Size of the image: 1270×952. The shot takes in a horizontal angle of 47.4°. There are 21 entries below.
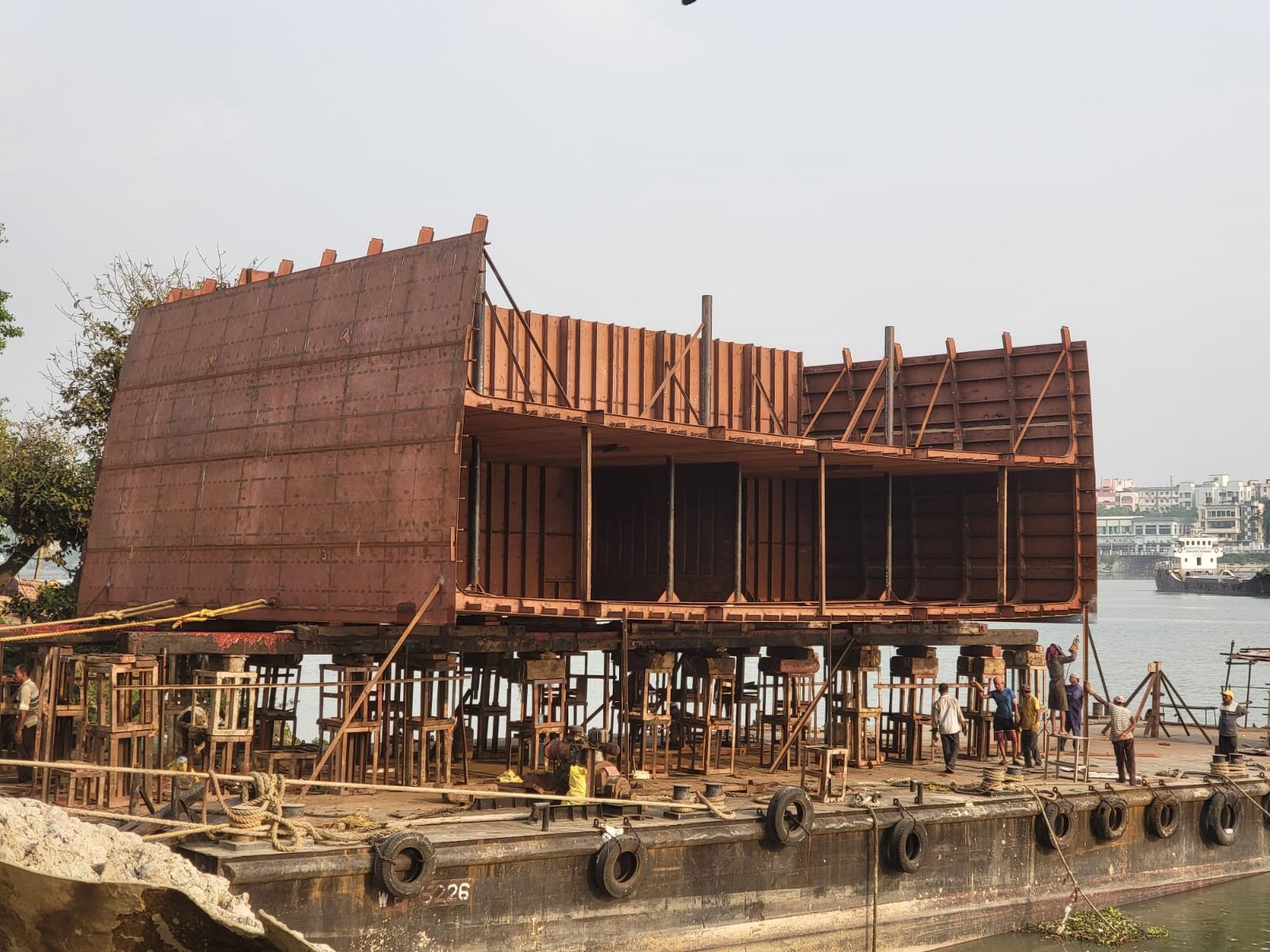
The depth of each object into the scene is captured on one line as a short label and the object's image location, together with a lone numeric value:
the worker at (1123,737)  25.95
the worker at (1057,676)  30.48
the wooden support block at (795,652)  29.64
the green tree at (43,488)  39.09
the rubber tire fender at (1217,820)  27.39
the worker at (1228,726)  29.56
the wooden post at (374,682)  20.69
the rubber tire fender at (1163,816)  26.36
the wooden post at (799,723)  26.69
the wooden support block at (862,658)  29.66
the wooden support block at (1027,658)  32.47
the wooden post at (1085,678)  27.78
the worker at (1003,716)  29.16
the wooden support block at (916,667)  30.28
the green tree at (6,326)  39.19
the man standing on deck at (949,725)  28.27
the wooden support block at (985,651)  31.70
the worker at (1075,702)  29.20
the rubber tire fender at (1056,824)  24.45
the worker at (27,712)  23.27
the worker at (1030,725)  29.12
